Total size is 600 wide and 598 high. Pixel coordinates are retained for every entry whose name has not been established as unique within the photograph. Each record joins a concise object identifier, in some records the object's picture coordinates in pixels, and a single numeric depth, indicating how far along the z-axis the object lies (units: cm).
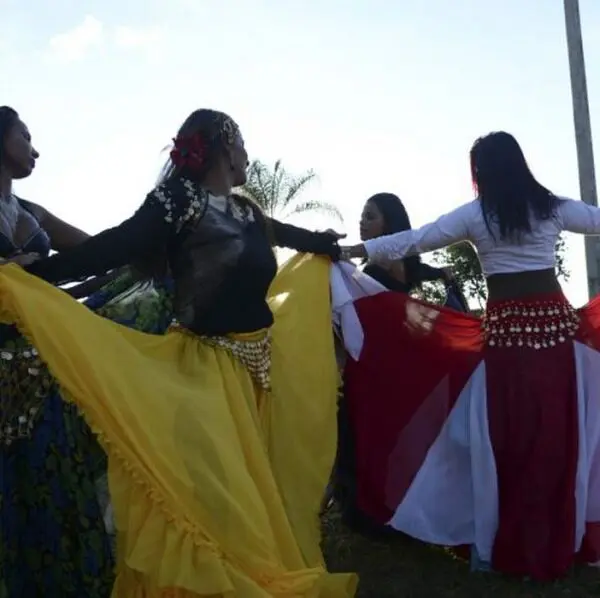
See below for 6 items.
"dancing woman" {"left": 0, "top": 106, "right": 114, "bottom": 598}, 337
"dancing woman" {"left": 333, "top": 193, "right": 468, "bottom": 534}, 494
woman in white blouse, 414
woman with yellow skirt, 296
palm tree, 1942
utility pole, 1006
